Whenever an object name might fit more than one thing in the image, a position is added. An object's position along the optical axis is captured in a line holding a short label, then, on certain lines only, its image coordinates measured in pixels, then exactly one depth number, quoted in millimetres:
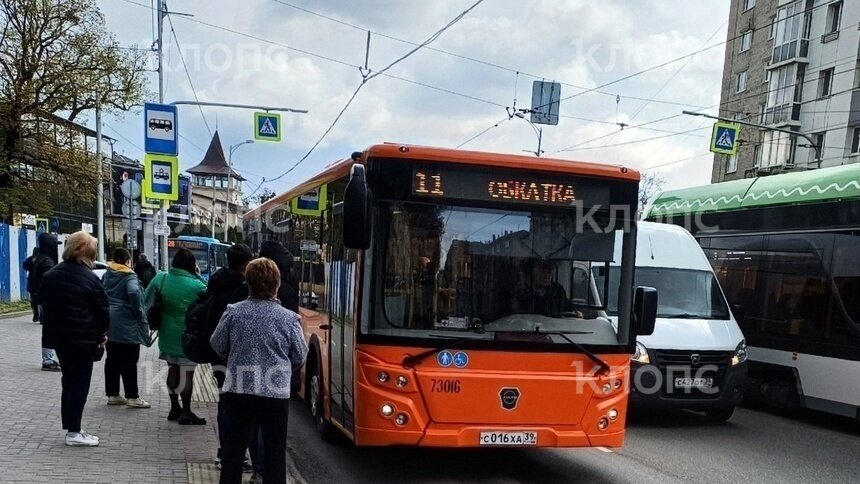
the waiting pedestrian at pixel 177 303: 6871
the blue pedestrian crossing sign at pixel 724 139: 20594
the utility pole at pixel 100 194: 26173
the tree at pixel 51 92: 23844
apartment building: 32250
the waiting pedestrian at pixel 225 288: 5066
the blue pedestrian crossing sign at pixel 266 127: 19484
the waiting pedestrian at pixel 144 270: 13289
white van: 8312
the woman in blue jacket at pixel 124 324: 7172
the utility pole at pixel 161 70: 17453
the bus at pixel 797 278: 8664
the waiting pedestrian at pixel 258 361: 4328
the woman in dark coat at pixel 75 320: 5637
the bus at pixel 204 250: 31547
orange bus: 5398
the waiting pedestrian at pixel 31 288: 13608
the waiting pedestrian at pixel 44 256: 11180
